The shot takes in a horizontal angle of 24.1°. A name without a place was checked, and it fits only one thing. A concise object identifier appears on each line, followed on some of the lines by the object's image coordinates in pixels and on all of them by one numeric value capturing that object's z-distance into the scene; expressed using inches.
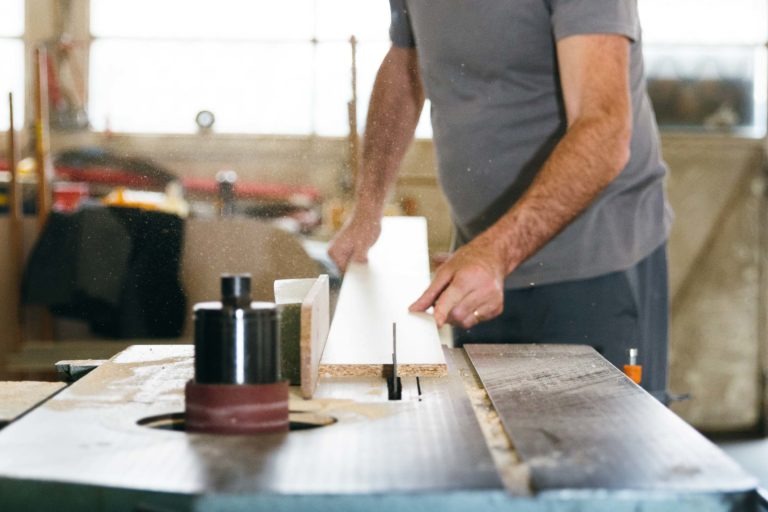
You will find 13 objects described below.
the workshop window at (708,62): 363.0
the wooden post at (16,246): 227.9
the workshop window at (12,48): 361.6
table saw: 72.2
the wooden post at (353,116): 134.6
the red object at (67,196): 253.1
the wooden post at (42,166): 230.8
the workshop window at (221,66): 344.0
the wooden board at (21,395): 85.2
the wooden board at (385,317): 95.7
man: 113.9
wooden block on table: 89.1
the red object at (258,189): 317.0
